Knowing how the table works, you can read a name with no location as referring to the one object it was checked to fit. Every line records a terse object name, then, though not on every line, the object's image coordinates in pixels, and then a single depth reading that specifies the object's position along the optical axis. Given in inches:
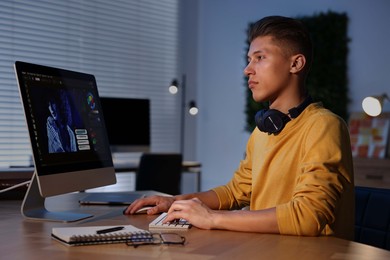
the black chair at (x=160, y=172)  167.9
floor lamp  210.7
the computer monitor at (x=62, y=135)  60.3
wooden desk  42.6
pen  49.3
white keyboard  54.1
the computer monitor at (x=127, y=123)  175.5
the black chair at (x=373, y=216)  59.6
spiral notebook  46.6
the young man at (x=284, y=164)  50.5
